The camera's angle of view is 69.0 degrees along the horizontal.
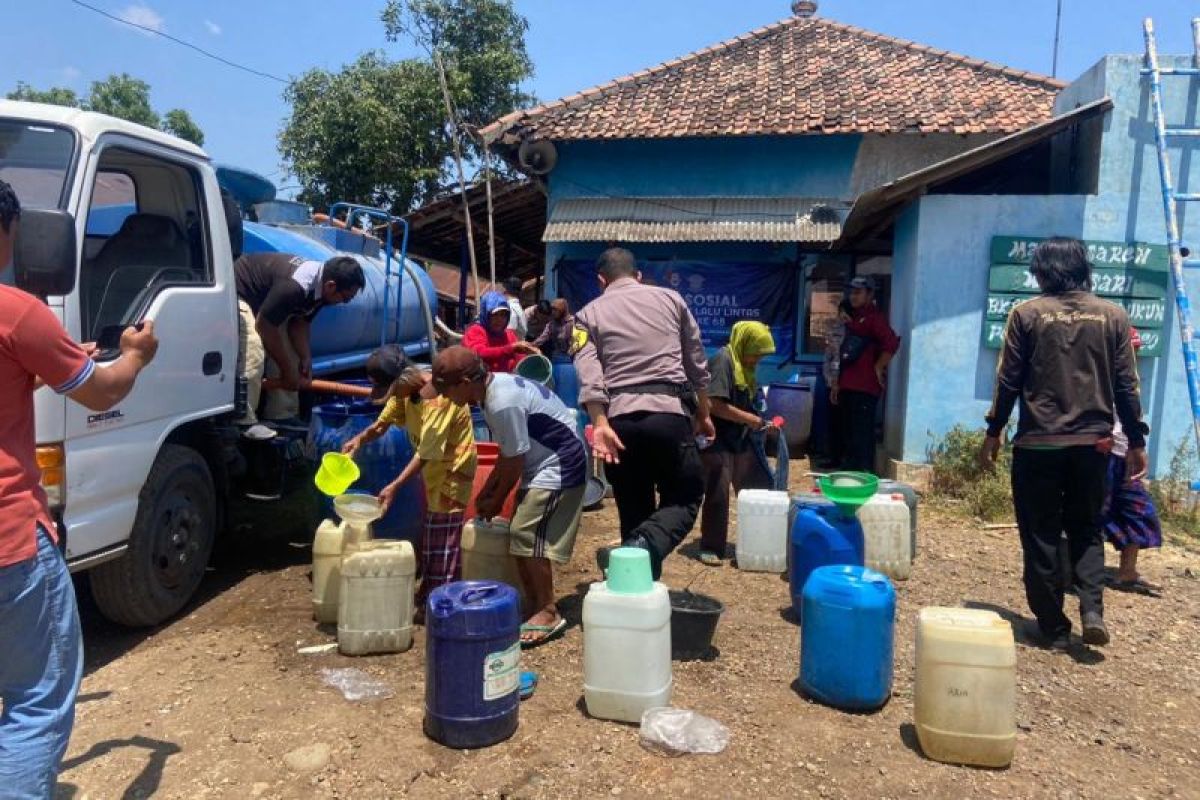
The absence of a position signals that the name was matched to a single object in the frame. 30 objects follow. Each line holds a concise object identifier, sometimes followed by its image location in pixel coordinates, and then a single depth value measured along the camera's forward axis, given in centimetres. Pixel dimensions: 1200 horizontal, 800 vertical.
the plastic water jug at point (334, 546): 409
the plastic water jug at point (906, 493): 503
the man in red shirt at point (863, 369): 748
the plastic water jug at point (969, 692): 291
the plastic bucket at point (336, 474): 421
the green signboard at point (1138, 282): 691
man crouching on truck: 491
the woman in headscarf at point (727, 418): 516
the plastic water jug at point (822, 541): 416
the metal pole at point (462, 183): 1185
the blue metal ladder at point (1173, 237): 653
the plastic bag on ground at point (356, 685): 344
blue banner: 1051
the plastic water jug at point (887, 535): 486
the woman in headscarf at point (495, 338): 678
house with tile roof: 1012
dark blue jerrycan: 298
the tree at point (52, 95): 2777
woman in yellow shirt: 413
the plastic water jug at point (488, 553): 401
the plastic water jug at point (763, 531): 509
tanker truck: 333
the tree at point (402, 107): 1694
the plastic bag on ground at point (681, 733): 303
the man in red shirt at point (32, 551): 209
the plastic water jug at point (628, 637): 317
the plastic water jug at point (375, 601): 378
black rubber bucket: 378
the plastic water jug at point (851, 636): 325
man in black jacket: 391
